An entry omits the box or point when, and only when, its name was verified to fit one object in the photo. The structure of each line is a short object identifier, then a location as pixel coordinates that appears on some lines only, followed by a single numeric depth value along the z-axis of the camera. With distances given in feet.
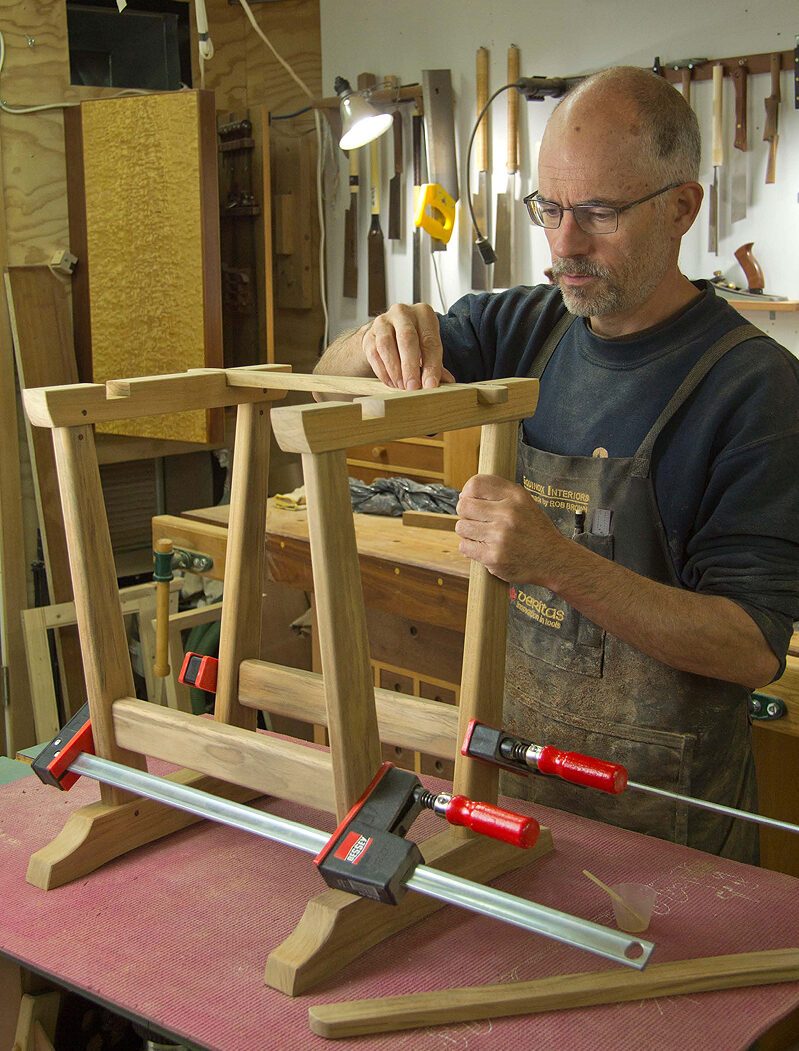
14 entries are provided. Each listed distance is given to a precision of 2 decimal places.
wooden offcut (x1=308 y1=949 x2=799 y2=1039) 3.64
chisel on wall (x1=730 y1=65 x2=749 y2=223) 10.94
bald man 4.97
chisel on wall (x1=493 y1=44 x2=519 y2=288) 12.78
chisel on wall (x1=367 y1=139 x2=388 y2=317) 14.40
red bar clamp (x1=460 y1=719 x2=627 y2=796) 3.93
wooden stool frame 3.86
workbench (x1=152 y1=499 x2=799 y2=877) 7.55
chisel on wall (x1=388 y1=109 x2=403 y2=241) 14.10
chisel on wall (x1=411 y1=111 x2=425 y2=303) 13.69
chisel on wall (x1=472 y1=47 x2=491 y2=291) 13.05
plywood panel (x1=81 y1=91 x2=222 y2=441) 11.68
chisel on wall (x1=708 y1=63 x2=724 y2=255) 11.06
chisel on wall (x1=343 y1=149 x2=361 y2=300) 14.53
